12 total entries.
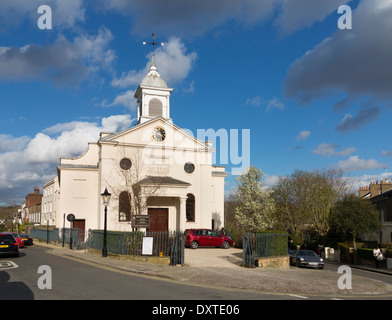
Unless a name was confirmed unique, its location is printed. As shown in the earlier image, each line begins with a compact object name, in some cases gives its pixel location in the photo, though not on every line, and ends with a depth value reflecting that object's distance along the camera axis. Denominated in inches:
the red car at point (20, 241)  1214.6
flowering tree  1446.9
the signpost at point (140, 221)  775.7
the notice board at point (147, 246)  726.5
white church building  1277.1
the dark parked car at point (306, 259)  956.6
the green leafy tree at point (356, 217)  1304.1
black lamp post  788.2
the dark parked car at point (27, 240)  1325.4
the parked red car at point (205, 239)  1063.6
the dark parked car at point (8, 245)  785.2
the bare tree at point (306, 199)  1686.8
